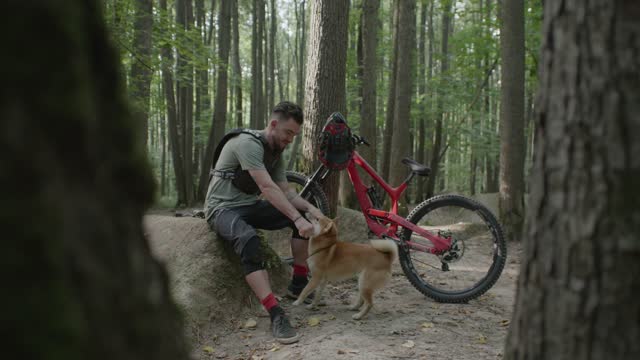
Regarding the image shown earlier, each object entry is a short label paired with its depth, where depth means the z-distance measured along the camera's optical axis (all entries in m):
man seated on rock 4.01
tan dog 4.27
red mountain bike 4.74
